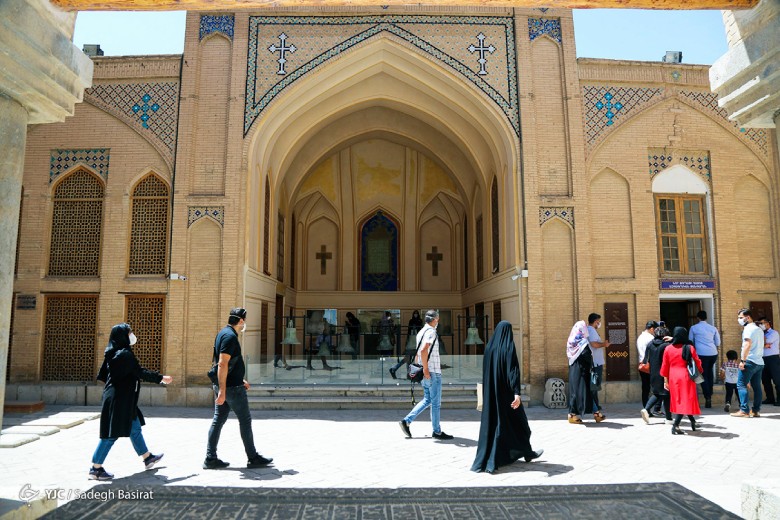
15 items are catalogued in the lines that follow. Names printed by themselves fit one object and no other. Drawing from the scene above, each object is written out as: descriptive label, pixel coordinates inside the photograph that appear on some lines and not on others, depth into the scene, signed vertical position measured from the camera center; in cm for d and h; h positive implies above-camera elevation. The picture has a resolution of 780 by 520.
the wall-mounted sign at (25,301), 1002 +61
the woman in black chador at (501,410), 504 -69
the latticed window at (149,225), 1020 +202
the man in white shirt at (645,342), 807 -12
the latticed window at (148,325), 1002 +18
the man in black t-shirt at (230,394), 501 -54
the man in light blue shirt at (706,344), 916 -17
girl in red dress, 655 -54
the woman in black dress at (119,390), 482 -48
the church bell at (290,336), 1129 -3
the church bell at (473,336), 1165 -3
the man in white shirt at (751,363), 809 -42
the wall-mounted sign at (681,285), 1038 +91
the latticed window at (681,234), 1066 +191
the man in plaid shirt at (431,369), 628 -39
